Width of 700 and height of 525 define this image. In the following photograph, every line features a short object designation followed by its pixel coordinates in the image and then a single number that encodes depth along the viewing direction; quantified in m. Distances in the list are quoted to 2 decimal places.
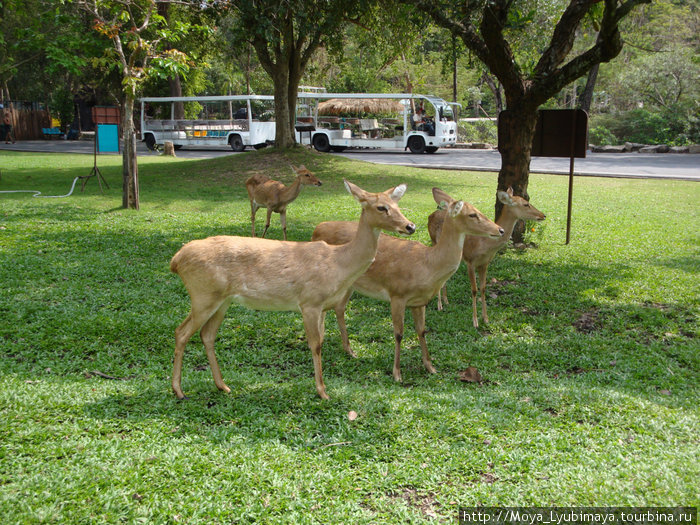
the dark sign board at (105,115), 15.85
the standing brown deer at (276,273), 4.72
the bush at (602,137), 33.69
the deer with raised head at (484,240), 7.29
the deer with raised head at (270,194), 10.89
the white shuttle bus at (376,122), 30.59
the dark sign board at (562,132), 10.62
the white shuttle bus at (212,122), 31.69
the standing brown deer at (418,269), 5.60
